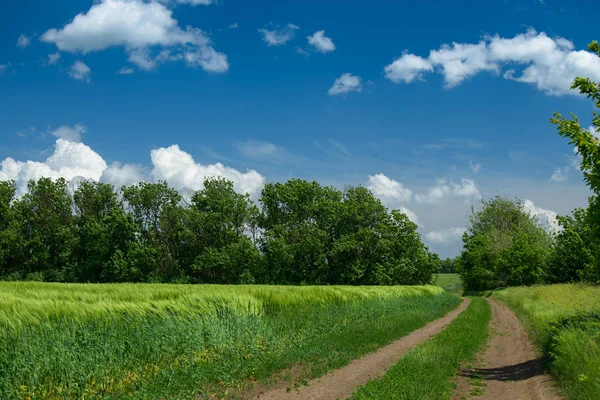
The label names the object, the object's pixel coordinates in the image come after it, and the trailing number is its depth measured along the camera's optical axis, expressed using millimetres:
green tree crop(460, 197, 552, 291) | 62938
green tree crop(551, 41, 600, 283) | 11117
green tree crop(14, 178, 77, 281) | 64312
